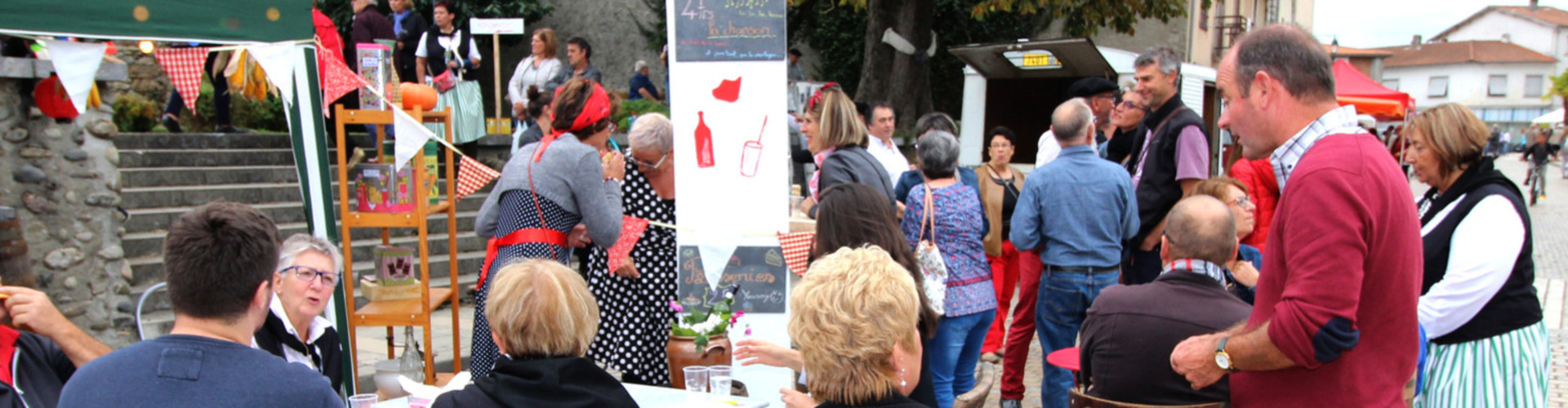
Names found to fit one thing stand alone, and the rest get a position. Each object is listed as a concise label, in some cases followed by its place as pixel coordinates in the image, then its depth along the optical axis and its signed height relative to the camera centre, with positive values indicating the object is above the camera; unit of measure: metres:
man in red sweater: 1.91 -0.24
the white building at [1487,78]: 64.12 +3.50
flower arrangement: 3.67 -0.71
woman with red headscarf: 4.18 -0.27
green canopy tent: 3.80 +0.40
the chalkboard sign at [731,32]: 3.97 +0.39
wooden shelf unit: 4.55 -0.48
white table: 3.09 -0.85
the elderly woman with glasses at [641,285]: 4.52 -0.70
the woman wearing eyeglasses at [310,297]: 3.17 -0.53
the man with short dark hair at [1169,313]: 2.73 -0.49
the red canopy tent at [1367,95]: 16.27 +0.60
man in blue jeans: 4.52 -0.43
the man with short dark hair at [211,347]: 1.86 -0.41
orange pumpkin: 4.92 +0.17
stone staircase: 7.70 -0.48
